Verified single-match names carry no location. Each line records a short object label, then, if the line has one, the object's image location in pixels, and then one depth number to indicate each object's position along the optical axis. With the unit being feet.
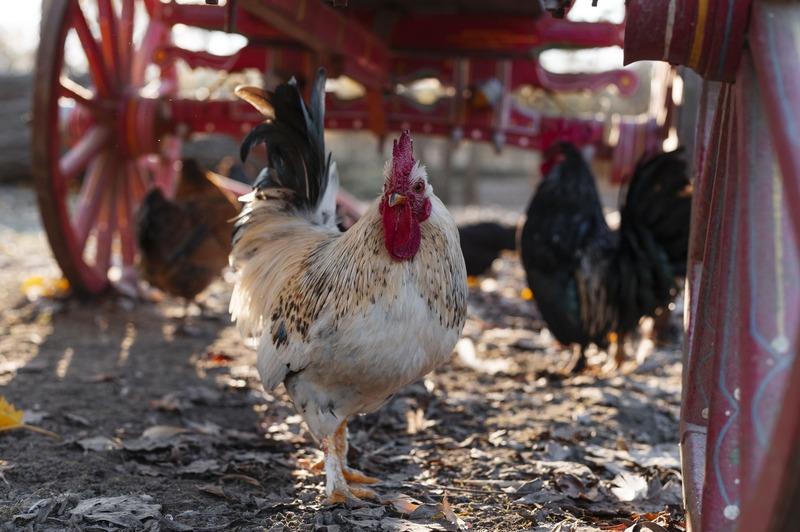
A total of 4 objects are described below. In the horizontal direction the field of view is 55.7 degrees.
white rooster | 7.61
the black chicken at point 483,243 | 20.26
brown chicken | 15.97
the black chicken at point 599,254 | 14.02
